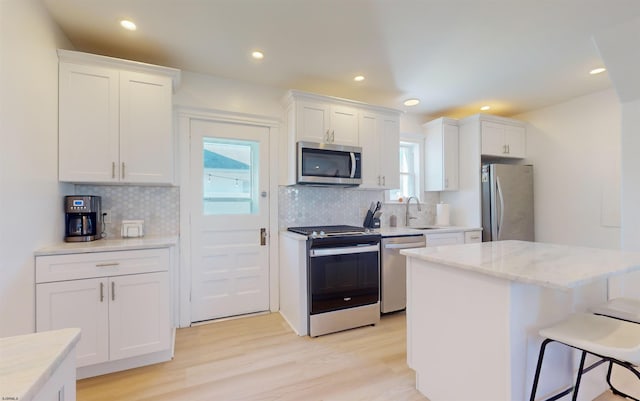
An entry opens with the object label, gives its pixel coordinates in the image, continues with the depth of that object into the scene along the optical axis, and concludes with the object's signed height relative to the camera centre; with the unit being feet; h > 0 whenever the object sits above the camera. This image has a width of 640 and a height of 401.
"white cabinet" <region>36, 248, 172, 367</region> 6.07 -2.21
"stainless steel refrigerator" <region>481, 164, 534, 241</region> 11.98 -0.03
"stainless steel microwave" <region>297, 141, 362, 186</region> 9.64 +1.38
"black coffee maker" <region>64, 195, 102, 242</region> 7.15 -0.36
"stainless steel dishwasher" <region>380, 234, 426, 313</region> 9.81 -2.55
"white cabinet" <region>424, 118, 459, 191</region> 12.98 +2.25
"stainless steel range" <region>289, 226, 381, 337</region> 8.58 -2.43
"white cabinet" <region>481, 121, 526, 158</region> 12.52 +2.86
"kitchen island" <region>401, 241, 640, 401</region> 4.27 -1.91
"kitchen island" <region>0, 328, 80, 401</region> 1.83 -1.18
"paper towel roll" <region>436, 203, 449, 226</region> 13.24 -0.55
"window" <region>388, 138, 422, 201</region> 13.74 +1.66
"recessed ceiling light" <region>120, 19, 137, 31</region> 6.77 +4.39
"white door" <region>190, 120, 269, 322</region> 9.45 -0.53
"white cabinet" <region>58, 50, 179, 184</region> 7.04 +2.22
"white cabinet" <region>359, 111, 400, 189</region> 11.00 +2.14
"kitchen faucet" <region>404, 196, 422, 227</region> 13.17 -0.64
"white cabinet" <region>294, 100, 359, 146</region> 9.83 +2.92
